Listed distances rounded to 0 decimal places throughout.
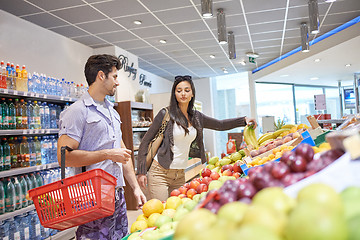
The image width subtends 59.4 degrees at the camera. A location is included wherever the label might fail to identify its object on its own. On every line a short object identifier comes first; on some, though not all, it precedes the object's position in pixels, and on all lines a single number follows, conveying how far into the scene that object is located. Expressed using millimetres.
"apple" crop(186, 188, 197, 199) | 1992
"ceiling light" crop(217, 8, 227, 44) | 4840
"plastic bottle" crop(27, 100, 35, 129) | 3875
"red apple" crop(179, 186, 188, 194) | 2090
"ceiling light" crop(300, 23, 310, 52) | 5813
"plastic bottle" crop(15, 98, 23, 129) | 3680
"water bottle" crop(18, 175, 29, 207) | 3700
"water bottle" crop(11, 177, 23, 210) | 3582
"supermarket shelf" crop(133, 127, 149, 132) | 6479
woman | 2824
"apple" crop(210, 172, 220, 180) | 2223
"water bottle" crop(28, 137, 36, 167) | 3849
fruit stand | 619
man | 2021
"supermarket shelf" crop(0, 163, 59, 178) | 3371
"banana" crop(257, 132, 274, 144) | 3504
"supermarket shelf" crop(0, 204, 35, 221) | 3304
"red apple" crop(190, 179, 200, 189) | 2120
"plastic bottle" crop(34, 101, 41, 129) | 3940
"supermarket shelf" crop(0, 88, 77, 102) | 3462
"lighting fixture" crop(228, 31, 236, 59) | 6082
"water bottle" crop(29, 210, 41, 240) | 3912
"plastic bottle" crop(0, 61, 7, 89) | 3473
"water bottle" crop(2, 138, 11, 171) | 3468
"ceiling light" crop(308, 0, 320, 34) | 4707
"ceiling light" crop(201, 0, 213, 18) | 3837
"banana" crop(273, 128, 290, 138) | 3371
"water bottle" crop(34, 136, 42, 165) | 3960
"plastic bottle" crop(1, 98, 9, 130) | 3478
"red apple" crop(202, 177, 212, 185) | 2120
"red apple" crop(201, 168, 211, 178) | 2375
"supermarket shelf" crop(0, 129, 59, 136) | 3396
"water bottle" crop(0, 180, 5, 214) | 3368
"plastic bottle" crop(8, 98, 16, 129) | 3564
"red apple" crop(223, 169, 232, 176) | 2262
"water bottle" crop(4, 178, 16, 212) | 3463
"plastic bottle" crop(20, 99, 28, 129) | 3748
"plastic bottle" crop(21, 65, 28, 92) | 3812
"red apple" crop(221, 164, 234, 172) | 2398
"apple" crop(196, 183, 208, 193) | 1981
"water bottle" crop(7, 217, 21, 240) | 3580
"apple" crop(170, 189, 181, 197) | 2080
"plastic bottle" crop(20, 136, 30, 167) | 3768
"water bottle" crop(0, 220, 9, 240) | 3445
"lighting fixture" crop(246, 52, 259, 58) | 8680
